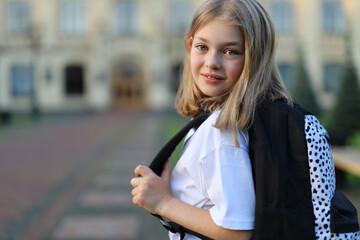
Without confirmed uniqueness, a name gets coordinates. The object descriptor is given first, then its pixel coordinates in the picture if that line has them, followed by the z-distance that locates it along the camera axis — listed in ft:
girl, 3.86
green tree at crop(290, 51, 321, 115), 49.67
